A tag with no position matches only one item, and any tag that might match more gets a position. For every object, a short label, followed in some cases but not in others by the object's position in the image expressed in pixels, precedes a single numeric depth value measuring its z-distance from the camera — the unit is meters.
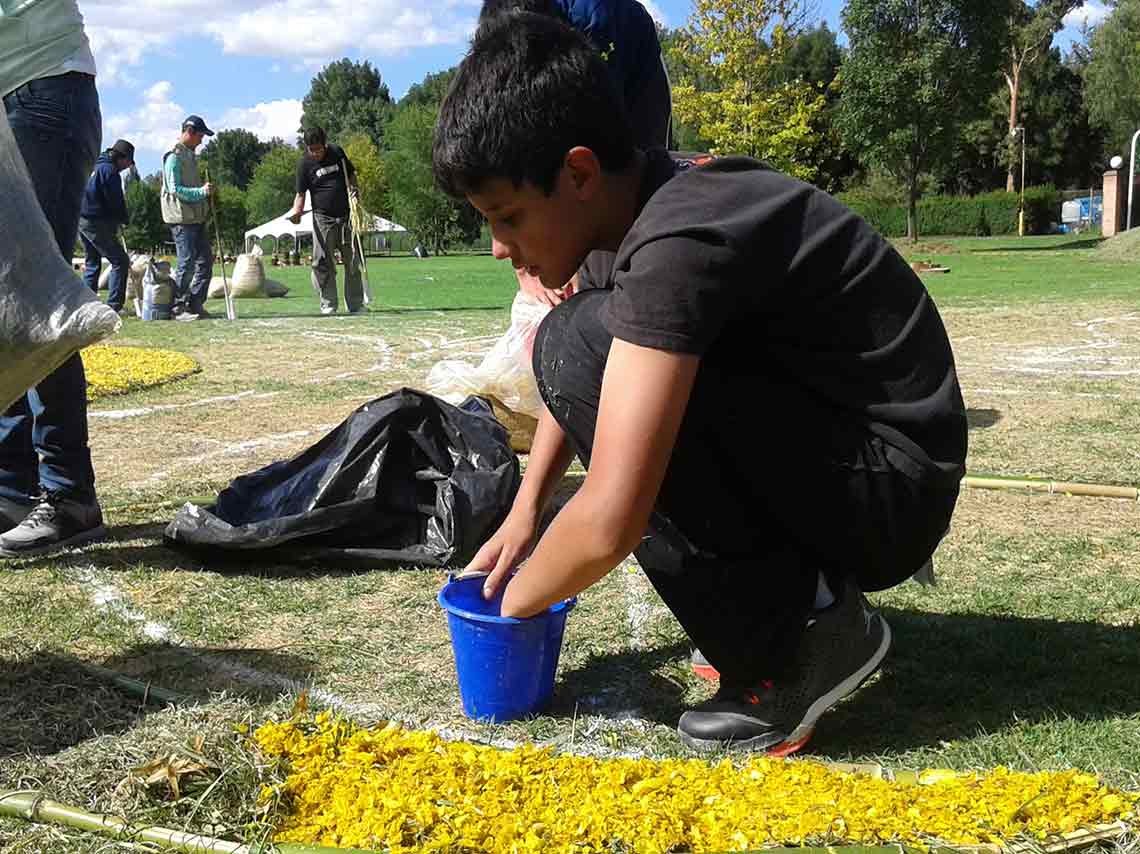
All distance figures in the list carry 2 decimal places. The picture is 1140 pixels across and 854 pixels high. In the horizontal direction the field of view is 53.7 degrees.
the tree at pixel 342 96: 95.38
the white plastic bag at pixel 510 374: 4.48
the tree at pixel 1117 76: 44.47
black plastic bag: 3.20
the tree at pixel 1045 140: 52.31
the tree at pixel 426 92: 83.25
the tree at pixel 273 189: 71.50
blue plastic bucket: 2.20
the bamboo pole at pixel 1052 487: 3.78
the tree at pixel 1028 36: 49.78
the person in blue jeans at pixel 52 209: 3.09
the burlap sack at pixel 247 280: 17.31
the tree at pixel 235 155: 99.19
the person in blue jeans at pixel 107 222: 11.08
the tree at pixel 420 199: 54.47
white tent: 41.31
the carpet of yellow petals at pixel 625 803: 1.65
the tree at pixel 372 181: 61.25
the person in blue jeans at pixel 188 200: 11.69
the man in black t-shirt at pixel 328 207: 12.34
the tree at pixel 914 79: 36.34
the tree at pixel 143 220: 59.06
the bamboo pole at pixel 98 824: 1.66
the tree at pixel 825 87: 47.50
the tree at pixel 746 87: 32.09
